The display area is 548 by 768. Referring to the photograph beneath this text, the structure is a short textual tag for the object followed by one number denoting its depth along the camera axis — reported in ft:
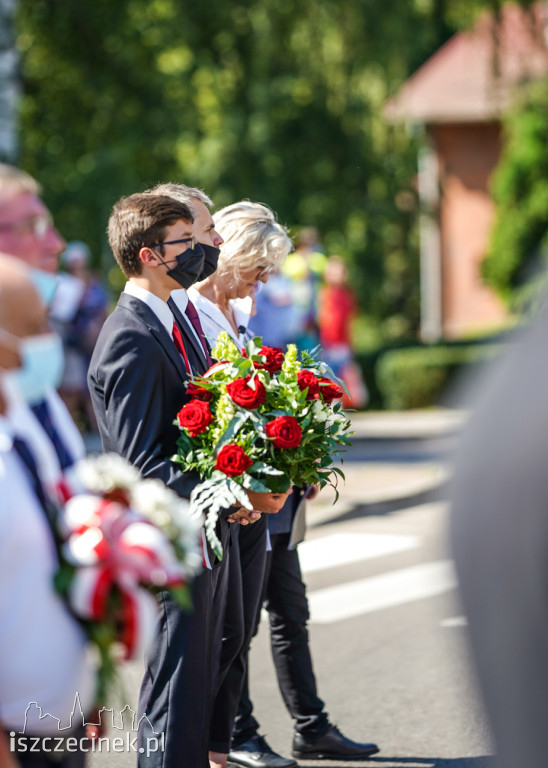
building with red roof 112.06
